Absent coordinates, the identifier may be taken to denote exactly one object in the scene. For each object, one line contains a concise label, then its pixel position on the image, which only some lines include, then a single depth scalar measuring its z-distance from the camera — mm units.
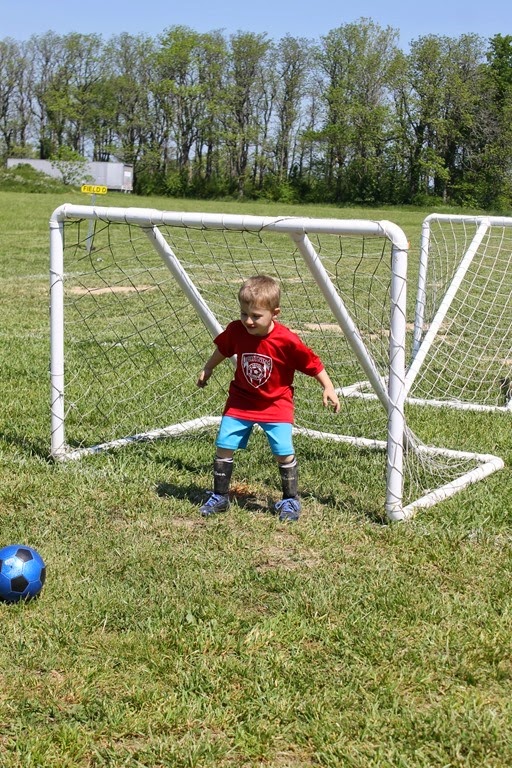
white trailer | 54812
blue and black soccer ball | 3279
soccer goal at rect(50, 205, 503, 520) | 4133
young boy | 4164
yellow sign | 13570
